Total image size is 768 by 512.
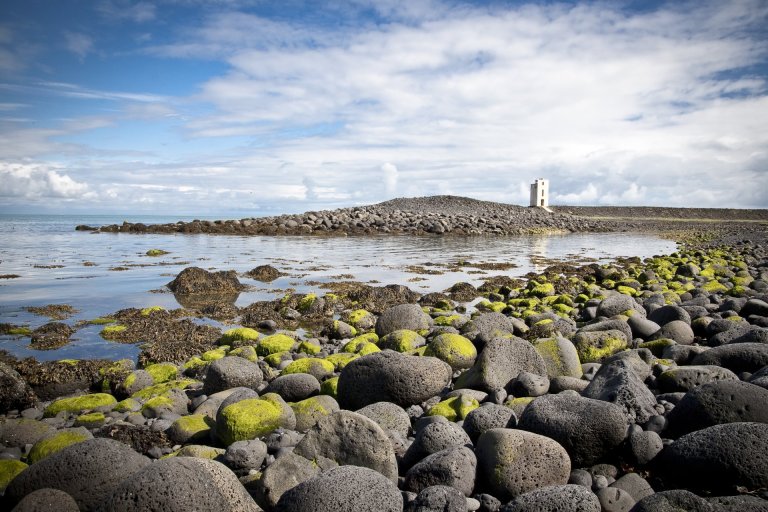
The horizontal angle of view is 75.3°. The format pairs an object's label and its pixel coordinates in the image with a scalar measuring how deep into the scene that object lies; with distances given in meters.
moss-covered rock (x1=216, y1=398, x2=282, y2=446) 4.33
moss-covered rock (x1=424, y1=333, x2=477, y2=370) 6.45
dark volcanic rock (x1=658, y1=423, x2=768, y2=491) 3.14
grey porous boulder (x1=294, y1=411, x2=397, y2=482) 3.72
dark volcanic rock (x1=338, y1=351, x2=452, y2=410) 5.19
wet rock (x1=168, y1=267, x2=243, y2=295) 12.64
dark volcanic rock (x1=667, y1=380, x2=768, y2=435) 3.80
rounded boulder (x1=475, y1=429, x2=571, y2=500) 3.43
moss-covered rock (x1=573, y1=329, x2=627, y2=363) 6.69
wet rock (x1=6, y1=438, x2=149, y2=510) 3.30
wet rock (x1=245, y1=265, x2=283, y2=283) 15.03
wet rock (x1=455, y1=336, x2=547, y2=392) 5.39
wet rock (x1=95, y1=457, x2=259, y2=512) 2.88
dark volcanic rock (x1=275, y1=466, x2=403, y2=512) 2.96
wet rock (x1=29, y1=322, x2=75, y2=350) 7.93
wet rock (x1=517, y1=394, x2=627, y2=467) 3.74
